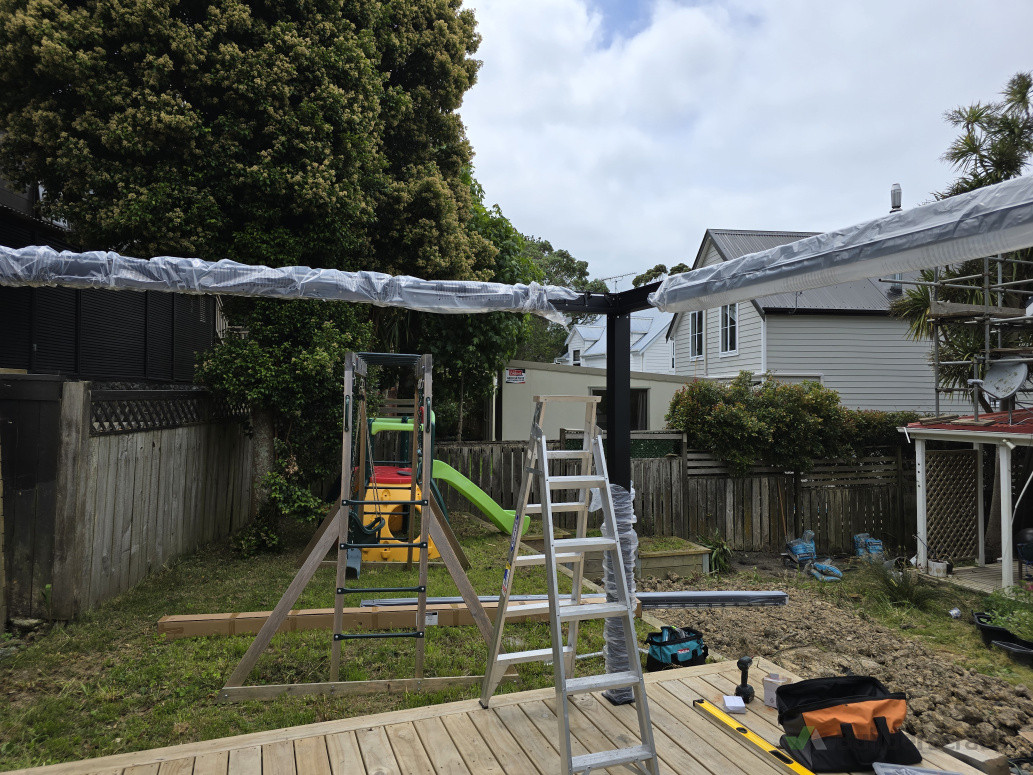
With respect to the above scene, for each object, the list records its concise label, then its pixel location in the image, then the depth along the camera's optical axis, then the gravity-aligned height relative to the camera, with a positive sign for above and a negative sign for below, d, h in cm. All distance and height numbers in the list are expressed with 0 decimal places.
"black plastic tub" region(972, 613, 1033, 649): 606 -210
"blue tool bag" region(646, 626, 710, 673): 411 -153
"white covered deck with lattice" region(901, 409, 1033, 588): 807 -48
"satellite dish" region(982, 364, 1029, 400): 852 +54
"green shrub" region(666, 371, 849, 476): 1012 -11
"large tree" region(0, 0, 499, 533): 641 +281
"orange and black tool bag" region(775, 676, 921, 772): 277 -141
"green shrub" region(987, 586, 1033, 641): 632 -206
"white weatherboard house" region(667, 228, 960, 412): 1494 +173
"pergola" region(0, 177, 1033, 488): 319 +74
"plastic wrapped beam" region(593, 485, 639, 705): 345 -89
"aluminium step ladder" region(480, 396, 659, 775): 261 -89
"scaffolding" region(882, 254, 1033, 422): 884 +149
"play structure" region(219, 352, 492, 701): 380 -102
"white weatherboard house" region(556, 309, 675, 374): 2750 +314
